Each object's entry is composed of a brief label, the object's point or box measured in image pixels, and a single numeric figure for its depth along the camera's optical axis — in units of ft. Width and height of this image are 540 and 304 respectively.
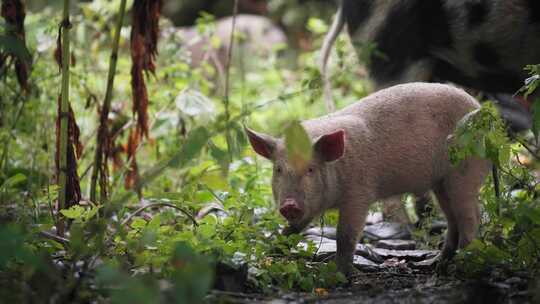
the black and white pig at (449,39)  27.66
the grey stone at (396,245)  24.88
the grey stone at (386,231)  26.45
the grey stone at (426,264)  21.79
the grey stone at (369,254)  22.85
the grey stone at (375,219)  28.60
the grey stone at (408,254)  23.12
